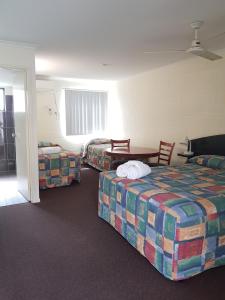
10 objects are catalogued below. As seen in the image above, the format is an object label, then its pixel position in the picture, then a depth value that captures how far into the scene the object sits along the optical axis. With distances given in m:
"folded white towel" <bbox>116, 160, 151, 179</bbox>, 2.70
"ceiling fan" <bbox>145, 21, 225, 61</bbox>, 2.46
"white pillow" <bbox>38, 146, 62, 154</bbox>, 4.77
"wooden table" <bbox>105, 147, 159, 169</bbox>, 4.11
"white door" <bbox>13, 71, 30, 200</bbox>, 3.58
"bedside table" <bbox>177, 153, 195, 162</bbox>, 3.98
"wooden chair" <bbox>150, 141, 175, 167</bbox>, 4.42
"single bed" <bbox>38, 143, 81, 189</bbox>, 4.39
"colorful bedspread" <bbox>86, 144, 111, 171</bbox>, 5.50
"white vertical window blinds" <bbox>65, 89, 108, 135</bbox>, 6.57
